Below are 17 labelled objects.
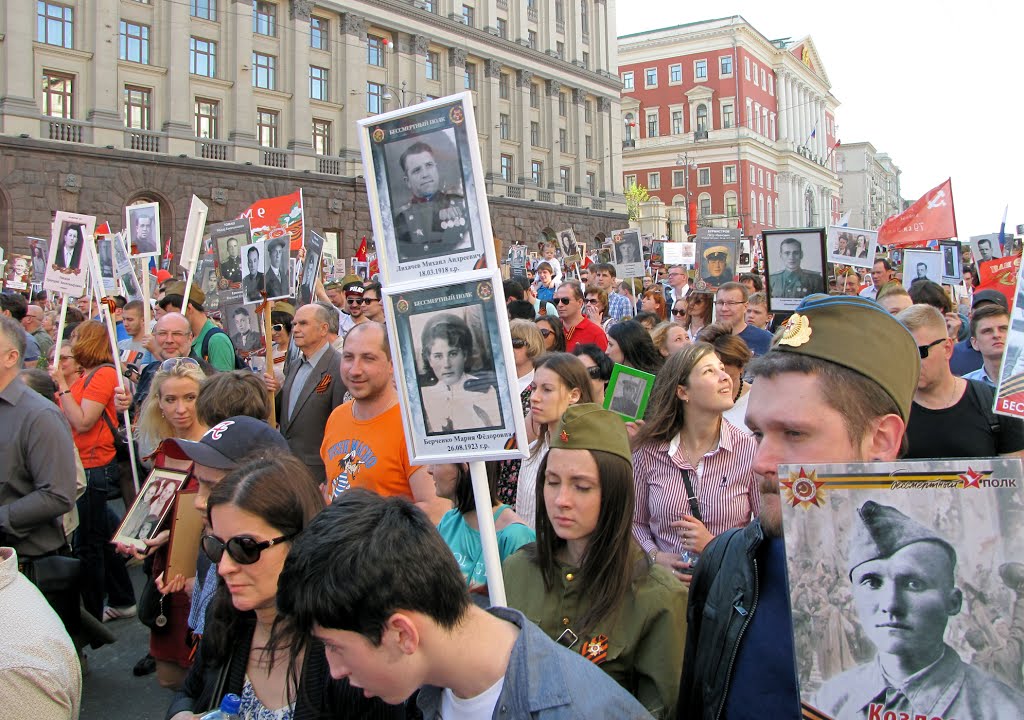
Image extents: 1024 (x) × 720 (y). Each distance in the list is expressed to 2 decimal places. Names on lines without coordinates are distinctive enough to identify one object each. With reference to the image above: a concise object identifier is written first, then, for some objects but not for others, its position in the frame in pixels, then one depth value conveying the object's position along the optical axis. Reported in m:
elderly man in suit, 5.96
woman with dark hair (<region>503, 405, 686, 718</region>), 2.57
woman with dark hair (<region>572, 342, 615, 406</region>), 5.95
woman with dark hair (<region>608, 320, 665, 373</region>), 6.06
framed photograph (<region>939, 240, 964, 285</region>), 12.76
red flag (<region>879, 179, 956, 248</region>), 11.84
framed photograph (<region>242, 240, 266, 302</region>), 7.73
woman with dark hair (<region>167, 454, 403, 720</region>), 2.31
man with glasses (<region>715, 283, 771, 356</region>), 7.34
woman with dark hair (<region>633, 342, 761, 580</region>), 3.68
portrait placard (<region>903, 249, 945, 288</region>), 11.98
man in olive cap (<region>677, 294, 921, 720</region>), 1.65
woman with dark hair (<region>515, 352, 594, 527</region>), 4.48
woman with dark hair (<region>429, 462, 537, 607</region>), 3.17
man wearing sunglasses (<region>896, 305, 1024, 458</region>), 4.10
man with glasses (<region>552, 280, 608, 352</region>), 7.96
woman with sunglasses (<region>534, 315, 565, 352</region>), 7.20
